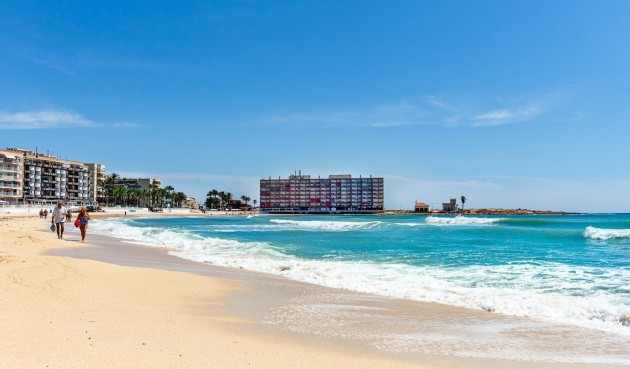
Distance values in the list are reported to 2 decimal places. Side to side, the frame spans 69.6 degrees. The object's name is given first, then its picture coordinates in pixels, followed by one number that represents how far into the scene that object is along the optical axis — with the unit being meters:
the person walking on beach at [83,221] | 21.01
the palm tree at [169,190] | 173.43
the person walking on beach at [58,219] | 21.67
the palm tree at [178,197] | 193.25
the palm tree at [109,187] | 152.38
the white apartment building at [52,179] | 115.06
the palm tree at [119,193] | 150.25
